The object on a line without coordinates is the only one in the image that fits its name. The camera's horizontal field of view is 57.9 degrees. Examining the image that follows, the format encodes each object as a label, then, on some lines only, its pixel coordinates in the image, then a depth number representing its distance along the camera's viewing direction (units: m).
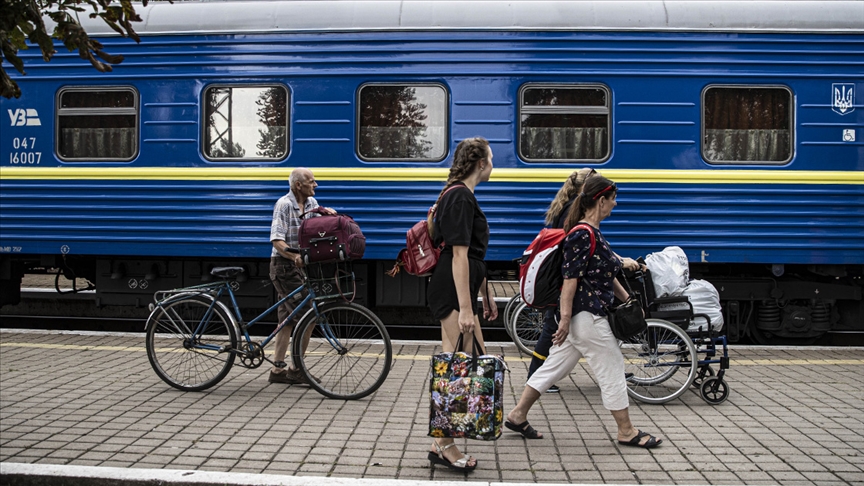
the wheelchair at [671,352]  5.54
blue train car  7.82
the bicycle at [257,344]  5.64
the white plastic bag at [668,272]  5.71
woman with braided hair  4.08
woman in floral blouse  4.54
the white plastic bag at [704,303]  5.84
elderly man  5.96
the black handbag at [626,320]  4.57
